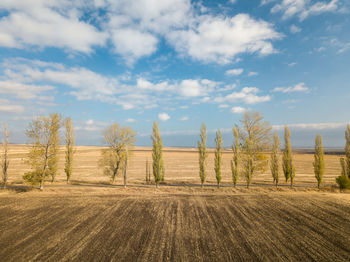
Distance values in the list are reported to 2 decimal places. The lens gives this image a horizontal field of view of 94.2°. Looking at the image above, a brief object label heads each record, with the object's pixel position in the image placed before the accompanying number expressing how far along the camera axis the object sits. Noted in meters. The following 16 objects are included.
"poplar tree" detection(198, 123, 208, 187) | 36.16
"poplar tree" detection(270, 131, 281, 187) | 36.55
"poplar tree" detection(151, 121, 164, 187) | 35.91
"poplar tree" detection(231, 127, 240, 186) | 35.66
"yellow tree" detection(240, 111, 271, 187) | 35.25
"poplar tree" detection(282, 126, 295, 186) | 38.38
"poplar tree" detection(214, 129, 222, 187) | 36.47
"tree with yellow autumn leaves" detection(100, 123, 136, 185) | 38.84
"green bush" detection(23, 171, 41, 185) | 31.08
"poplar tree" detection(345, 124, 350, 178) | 36.16
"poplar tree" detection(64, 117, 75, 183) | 38.29
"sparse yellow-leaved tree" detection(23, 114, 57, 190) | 31.75
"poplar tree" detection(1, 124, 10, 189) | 33.40
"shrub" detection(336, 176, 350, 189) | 32.78
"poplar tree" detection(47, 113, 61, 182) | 33.91
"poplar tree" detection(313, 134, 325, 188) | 35.88
